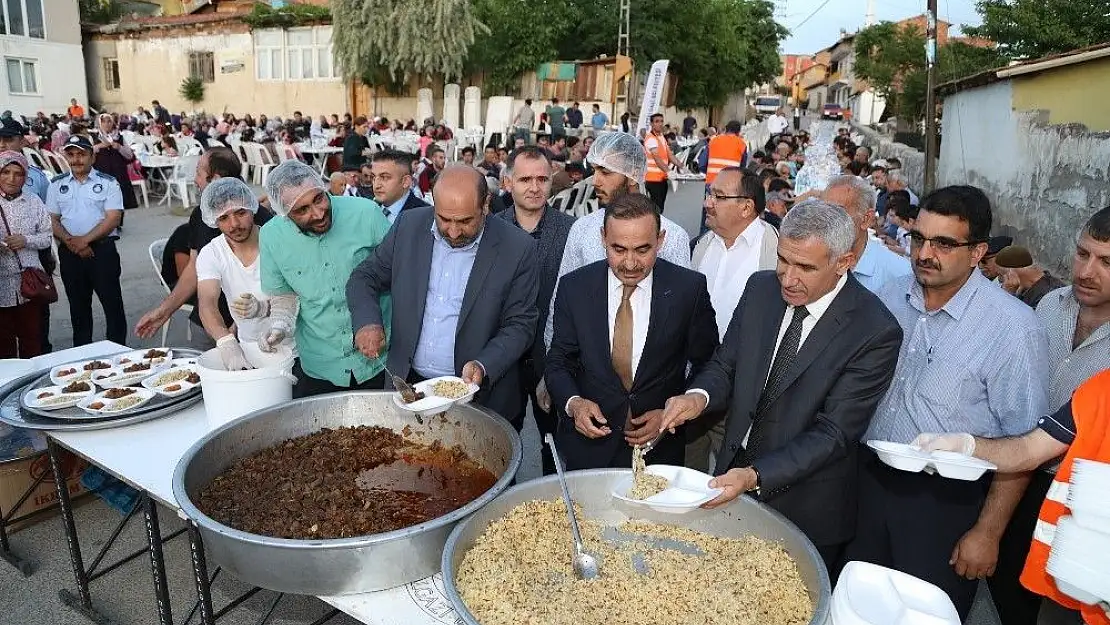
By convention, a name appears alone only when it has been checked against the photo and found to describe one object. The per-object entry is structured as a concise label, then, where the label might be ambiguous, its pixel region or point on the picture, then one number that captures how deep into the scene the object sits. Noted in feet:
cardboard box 10.46
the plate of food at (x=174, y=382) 9.00
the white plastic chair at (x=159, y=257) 17.72
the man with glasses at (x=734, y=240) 10.50
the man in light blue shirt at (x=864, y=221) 10.05
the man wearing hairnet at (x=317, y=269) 8.96
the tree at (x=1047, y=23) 42.14
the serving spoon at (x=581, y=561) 5.50
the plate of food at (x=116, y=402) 8.38
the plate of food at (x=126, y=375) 9.41
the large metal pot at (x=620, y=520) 5.01
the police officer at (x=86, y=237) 16.48
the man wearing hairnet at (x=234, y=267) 9.34
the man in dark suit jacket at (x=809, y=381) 6.16
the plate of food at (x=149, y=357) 10.43
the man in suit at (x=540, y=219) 10.87
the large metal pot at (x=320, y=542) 5.16
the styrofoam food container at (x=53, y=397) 8.47
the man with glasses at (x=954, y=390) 6.32
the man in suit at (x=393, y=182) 15.21
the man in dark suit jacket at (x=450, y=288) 8.32
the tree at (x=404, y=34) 77.66
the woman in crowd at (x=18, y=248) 14.12
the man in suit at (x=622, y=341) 8.01
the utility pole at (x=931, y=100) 33.27
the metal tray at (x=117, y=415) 8.30
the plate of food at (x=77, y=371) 9.50
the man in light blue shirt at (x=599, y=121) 68.44
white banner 39.81
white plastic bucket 7.41
